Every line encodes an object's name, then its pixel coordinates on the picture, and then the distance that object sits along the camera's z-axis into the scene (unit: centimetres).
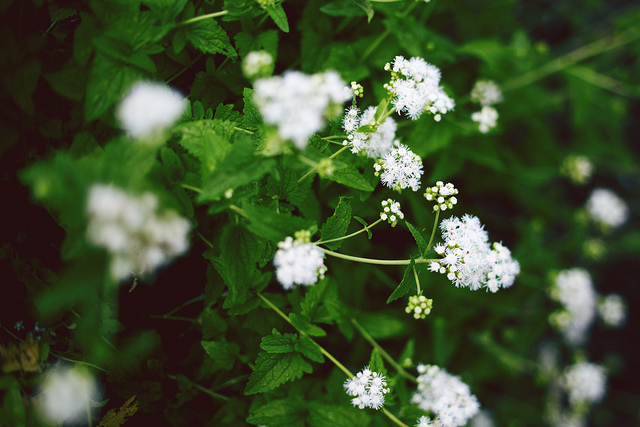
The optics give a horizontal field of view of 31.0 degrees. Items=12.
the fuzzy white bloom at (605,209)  56
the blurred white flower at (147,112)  37
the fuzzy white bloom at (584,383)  53
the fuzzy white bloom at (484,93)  49
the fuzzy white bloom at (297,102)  37
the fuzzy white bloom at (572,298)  52
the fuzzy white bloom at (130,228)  35
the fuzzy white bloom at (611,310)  55
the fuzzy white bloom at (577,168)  54
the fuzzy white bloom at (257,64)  37
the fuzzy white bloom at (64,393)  38
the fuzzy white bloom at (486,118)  47
